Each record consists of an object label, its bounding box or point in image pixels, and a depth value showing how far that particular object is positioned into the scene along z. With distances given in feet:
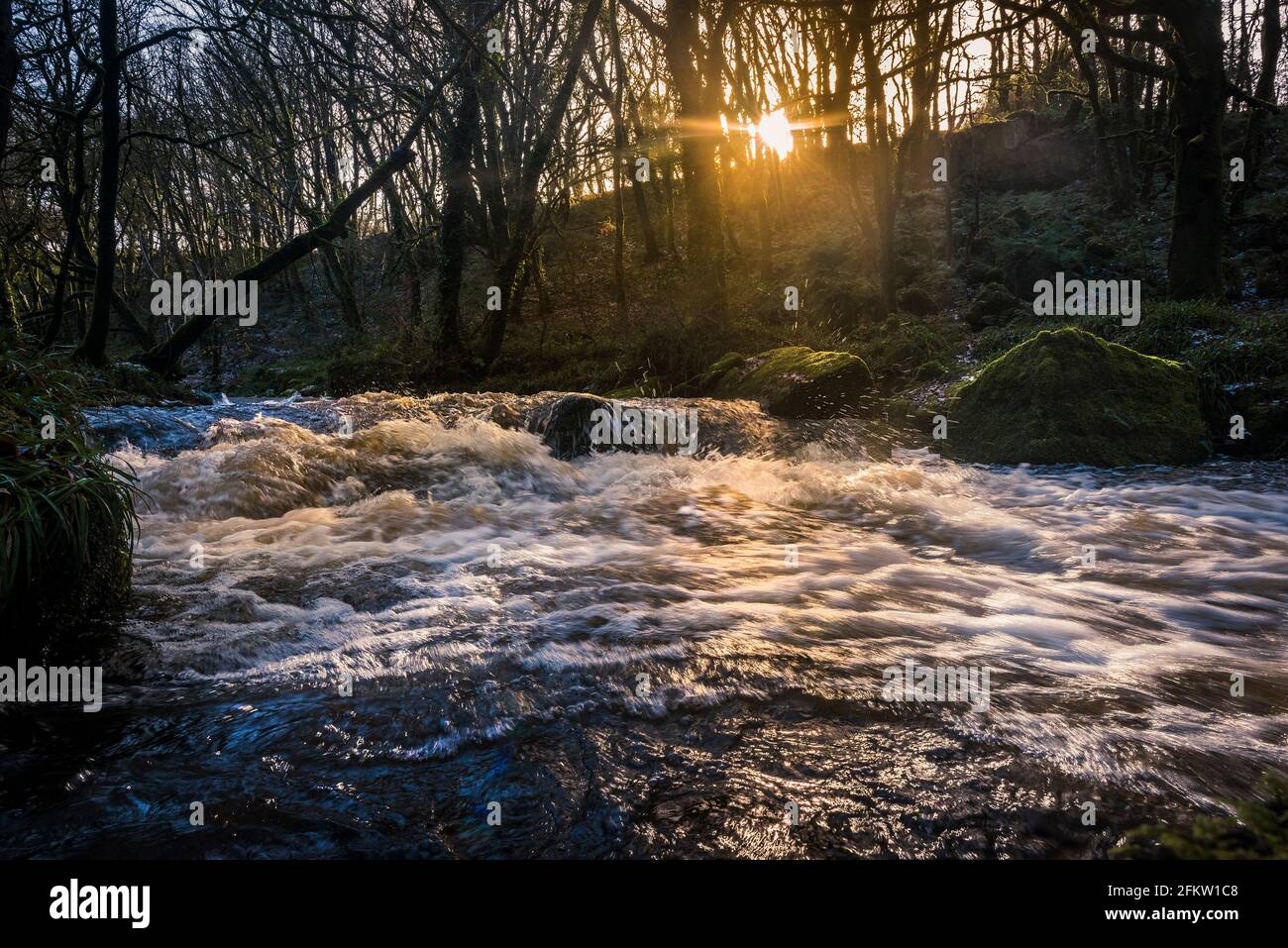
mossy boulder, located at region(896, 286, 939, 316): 48.32
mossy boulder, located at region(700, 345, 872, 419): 33.96
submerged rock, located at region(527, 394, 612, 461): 27.48
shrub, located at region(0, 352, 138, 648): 9.99
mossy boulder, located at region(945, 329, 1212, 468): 24.85
